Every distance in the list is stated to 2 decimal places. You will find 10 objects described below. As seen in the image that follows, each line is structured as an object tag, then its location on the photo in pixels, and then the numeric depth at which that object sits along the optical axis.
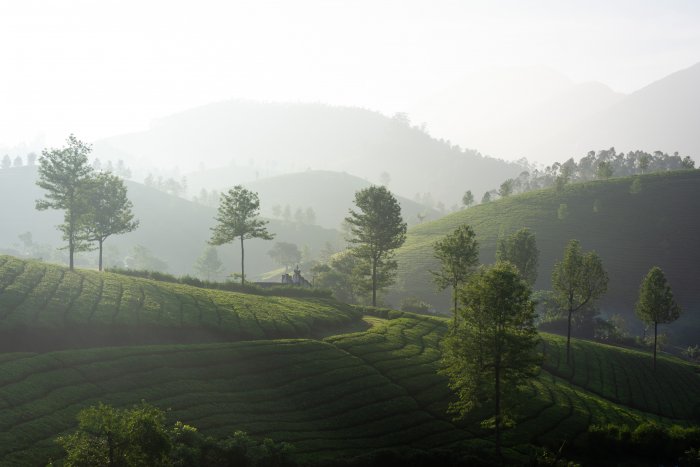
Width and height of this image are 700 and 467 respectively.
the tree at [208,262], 179.69
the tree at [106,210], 74.38
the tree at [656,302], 68.94
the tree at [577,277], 66.75
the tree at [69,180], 64.62
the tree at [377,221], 80.06
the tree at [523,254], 82.56
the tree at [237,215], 75.50
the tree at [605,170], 188.88
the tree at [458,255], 64.00
